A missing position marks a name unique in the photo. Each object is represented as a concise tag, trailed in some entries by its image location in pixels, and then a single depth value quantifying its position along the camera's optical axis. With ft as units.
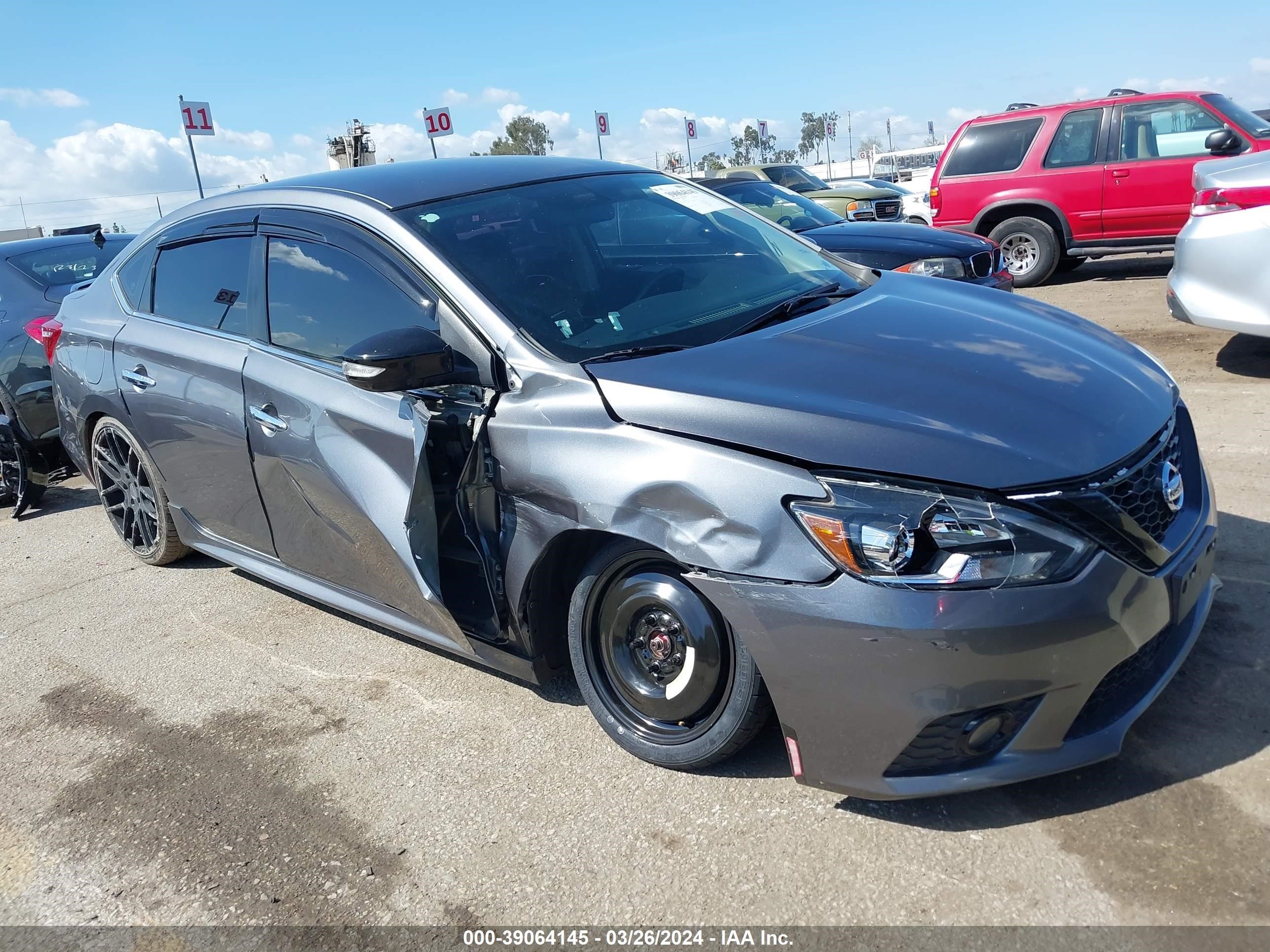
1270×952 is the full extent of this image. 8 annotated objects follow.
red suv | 33.71
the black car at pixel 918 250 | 21.72
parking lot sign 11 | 50.26
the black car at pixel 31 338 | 21.85
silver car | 18.76
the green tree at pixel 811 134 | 421.59
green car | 42.93
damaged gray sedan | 7.62
